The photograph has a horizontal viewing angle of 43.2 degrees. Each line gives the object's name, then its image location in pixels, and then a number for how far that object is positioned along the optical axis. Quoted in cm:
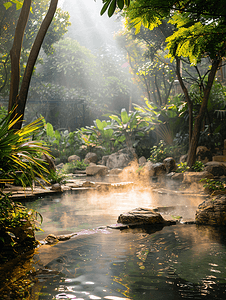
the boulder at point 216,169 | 962
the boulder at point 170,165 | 1144
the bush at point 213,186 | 645
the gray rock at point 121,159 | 1434
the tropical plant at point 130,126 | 1477
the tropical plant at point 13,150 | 336
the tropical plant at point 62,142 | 1524
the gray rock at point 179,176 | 1012
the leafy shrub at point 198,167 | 966
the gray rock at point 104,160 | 1524
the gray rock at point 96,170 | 1262
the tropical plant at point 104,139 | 1592
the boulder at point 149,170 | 1146
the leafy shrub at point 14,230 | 311
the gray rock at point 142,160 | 1410
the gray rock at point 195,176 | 867
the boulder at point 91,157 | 1520
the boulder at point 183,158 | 1191
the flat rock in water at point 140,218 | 454
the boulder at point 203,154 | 1182
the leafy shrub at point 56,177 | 856
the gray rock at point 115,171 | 1258
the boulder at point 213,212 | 448
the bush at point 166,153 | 1299
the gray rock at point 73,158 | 1517
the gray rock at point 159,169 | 1154
